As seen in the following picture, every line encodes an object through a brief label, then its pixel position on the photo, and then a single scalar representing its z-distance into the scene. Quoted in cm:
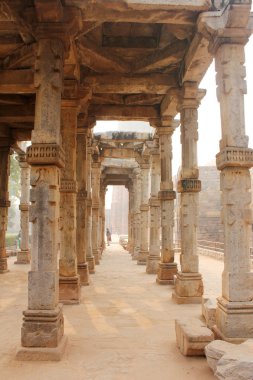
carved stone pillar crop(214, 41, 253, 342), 468
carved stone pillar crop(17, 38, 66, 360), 450
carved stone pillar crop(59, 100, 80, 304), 748
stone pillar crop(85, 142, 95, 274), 1173
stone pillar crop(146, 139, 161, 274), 1277
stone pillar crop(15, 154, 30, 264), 1631
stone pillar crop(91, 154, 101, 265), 1561
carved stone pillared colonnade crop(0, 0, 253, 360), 473
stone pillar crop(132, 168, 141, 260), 1854
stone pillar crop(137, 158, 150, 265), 1603
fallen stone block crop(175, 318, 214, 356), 432
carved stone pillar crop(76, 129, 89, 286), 916
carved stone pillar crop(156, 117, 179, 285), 1003
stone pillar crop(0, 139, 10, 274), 1341
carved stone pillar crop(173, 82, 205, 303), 773
